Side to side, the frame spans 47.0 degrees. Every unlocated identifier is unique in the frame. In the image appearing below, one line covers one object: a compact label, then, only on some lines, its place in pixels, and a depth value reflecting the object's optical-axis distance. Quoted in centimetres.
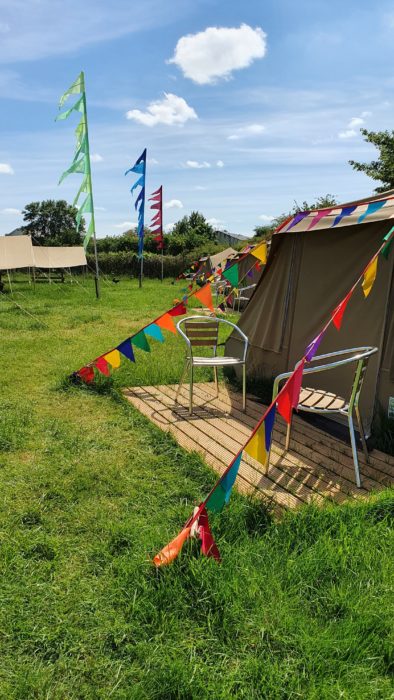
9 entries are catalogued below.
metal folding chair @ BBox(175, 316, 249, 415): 453
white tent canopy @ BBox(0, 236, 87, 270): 1327
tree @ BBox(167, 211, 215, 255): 3075
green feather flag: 1137
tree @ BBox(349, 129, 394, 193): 1981
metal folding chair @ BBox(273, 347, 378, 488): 283
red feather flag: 1867
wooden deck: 284
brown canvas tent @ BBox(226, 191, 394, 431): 357
